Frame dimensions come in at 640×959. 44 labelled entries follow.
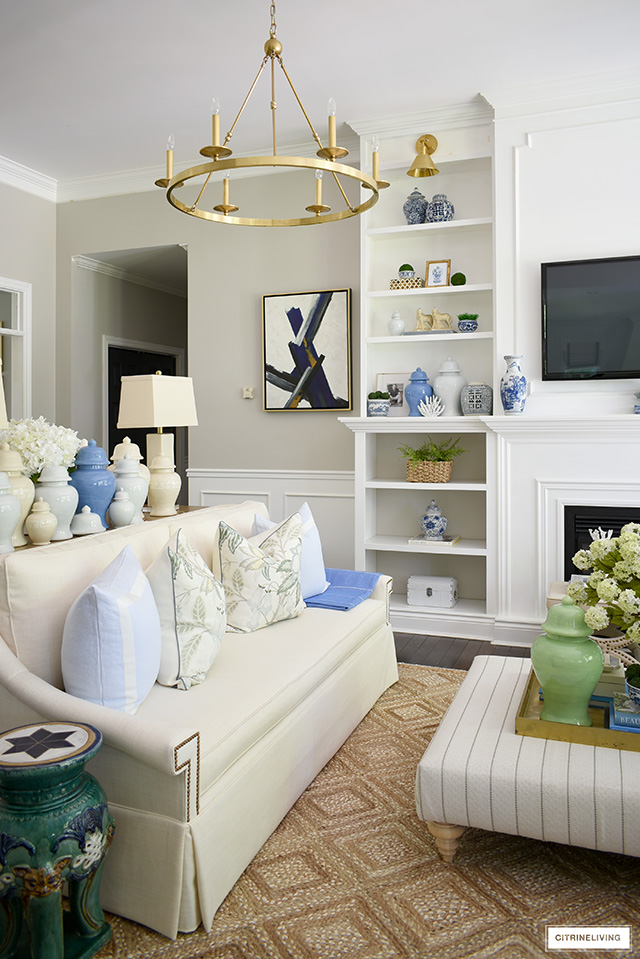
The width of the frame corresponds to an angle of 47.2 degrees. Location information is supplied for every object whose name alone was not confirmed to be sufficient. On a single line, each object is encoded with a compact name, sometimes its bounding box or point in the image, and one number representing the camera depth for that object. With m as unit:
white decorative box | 4.42
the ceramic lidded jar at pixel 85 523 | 2.53
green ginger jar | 1.98
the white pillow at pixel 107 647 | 1.88
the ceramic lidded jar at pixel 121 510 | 2.70
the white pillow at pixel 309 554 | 3.13
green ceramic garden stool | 1.51
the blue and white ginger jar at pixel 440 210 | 4.40
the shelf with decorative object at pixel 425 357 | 4.35
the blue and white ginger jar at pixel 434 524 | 4.41
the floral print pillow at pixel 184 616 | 2.16
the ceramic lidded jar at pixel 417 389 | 4.43
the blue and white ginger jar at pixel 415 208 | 4.47
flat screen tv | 3.95
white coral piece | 4.38
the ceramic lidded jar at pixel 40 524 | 2.33
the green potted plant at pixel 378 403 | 4.47
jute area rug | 1.70
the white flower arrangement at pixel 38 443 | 2.47
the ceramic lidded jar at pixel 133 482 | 2.83
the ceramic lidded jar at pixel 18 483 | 2.33
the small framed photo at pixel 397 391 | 4.65
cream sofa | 1.71
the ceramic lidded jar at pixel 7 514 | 2.20
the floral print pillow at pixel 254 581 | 2.71
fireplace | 3.94
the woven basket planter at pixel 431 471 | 4.33
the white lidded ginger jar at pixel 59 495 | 2.43
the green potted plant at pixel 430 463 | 4.34
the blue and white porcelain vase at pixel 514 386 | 4.02
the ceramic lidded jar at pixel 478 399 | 4.27
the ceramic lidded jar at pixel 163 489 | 3.10
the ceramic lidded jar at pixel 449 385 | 4.43
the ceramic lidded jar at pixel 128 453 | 3.00
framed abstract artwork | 4.79
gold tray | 1.95
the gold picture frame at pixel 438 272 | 4.46
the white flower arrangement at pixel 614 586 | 1.95
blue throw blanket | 3.11
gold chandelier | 2.28
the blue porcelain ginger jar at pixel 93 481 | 2.66
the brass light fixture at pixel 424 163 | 4.26
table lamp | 3.38
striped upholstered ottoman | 1.79
